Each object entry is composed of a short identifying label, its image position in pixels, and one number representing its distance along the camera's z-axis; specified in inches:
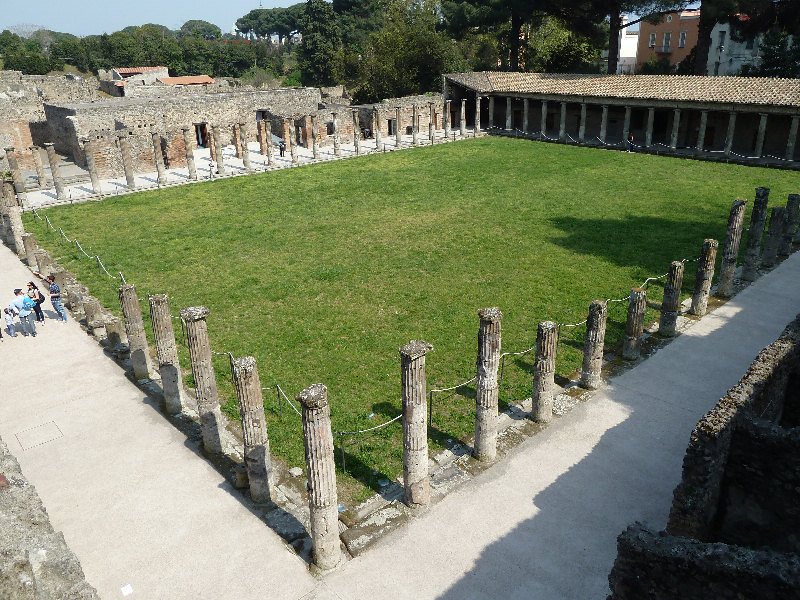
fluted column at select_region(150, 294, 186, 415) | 398.0
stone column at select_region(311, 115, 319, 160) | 1211.9
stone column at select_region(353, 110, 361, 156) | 1257.4
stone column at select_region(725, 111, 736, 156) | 1104.8
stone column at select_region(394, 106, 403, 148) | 1297.9
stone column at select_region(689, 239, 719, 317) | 504.1
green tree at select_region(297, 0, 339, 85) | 2539.4
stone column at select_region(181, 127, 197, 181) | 1047.6
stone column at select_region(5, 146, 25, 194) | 940.6
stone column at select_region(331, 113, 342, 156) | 1227.4
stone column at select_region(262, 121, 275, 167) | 1147.8
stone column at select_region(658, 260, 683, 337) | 478.9
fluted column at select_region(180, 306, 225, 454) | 353.4
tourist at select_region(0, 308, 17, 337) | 505.7
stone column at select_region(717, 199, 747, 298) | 553.0
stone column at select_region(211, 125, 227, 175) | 1075.9
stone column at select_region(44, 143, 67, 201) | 944.3
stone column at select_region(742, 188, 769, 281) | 591.2
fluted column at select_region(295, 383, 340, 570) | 267.6
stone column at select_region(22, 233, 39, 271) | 663.8
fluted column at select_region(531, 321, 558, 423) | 371.6
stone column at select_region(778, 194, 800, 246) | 637.9
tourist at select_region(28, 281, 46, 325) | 521.0
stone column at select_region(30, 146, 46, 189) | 989.8
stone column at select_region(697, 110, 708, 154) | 1144.2
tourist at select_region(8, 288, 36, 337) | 498.9
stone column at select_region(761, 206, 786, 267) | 620.7
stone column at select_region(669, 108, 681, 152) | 1182.9
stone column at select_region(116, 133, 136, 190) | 988.6
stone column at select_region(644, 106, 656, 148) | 1207.6
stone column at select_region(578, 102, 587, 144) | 1321.4
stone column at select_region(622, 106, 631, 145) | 1241.5
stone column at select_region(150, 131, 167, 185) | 1022.4
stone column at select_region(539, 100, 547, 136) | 1377.7
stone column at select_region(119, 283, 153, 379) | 438.0
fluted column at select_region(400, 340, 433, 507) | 295.7
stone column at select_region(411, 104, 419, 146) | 1331.2
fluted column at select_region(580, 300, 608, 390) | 408.5
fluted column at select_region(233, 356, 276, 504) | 312.5
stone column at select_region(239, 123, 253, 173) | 1100.3
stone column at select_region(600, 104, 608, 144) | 1259.0
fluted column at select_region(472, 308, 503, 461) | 328.8
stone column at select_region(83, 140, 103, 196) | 960.9
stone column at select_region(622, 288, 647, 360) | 443.8
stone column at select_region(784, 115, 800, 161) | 1045.8
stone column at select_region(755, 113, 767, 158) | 1068.5
